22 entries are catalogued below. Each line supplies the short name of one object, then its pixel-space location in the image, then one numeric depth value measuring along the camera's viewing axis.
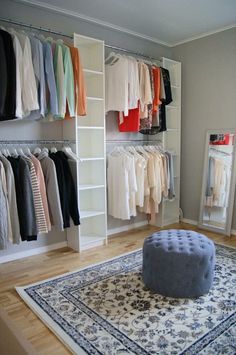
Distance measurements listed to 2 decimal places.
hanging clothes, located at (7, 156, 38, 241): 2.62
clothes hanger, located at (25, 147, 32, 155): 2.91
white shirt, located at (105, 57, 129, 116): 3.38
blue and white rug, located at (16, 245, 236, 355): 1.77
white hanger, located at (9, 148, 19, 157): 2.80
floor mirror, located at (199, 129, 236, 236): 3.77
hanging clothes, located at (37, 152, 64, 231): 2.84
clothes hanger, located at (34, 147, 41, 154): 3.00
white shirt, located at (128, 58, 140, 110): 3.45
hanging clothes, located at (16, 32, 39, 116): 2.61
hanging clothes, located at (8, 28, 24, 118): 2.55
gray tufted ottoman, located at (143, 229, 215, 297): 2.21
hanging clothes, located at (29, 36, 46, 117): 2.71
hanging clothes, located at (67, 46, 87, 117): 2.98
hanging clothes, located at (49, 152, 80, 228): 2.95
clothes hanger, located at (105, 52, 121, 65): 3.47
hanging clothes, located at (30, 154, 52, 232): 2.76
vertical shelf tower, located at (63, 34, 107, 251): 3.28
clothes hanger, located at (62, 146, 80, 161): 3.10
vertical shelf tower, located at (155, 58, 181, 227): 4.14
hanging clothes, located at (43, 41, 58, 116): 2.78
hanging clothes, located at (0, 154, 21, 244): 2.57
